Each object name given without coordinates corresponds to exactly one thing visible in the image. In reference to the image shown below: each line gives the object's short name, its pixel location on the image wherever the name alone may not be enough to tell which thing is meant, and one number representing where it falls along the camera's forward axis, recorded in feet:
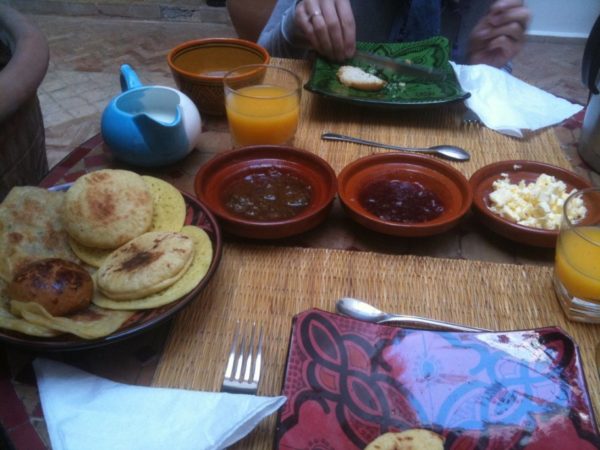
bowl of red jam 3.54
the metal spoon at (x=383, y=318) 3.00
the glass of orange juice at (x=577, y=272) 2.99
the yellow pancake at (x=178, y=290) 2.76
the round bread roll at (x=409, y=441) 2.33
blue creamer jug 4.05
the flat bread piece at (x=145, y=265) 2.76
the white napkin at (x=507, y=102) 4.99
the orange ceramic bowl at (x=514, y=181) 3.51
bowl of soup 4.99
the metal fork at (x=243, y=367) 2.69
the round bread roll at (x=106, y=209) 3.05
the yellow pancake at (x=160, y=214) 3.15
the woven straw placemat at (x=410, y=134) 4.64
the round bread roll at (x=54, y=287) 2.62
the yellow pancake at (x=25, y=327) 2.49
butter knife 5.40
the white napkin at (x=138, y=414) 2.34
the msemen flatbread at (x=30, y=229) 2.96
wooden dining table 2.76
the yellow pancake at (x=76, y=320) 2.49
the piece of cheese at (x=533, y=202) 3.65
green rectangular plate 4.91
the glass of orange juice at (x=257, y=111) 4.41
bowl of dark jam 3.52
